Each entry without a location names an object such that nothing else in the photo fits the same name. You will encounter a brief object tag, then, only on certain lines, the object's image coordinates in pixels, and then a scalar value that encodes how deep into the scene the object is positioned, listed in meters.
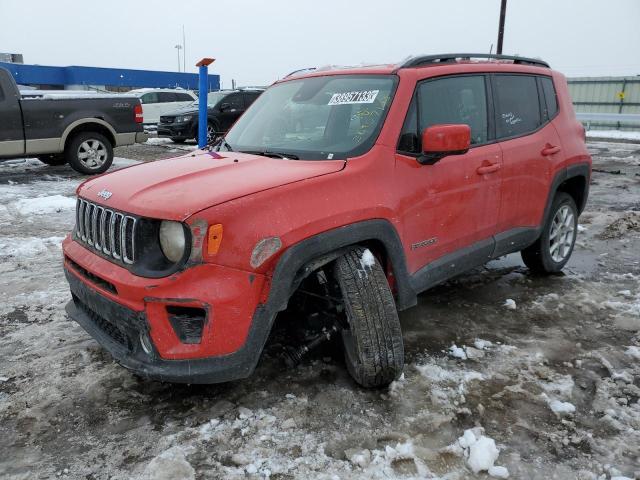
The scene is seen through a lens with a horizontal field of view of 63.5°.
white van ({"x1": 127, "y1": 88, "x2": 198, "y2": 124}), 20.70
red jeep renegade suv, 2.39
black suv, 15.54
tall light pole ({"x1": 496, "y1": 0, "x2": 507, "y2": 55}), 20.64
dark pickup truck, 9.11
